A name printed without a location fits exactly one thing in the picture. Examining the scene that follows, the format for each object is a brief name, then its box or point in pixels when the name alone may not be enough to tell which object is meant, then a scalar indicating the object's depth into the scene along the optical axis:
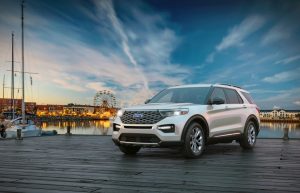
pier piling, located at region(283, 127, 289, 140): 16.03
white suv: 9.91
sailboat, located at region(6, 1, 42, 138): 38.81
